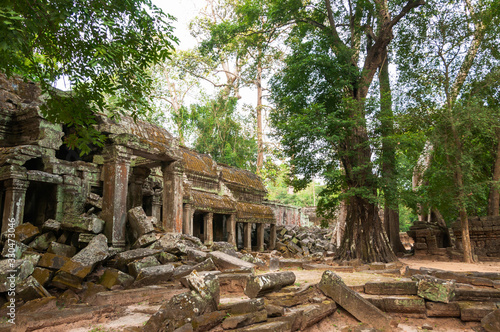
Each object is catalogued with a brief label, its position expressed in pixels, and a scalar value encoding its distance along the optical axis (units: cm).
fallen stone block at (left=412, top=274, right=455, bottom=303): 544
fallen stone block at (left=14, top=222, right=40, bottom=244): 626
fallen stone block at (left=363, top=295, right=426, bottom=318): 549
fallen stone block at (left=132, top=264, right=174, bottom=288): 590
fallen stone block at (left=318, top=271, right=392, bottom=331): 504
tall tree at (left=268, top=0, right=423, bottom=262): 1102
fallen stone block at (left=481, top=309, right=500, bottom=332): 464
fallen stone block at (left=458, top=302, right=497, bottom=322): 515
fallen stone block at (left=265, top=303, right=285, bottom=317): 478
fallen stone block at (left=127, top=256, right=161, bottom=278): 611
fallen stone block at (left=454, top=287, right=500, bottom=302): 555
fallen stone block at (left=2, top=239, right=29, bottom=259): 555
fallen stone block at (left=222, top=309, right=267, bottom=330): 427
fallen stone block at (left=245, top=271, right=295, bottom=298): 512
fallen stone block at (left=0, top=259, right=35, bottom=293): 483
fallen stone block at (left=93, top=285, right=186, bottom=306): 527
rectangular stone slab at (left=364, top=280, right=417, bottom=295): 571
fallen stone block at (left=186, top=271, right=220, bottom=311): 441
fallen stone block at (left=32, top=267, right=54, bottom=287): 537
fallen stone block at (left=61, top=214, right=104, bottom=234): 682
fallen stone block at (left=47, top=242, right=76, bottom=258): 618
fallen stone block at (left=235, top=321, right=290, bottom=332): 418
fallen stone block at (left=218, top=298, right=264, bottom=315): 454
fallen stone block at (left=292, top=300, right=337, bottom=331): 482
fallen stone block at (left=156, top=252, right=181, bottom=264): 692
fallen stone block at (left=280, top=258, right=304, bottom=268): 1022
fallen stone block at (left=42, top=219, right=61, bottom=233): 677
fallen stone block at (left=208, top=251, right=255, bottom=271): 688
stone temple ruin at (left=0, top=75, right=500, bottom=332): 460
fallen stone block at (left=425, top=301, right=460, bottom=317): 539
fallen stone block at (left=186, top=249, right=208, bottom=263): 719
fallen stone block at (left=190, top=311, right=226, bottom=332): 407
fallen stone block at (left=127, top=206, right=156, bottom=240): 750
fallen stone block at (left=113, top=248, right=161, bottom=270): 646
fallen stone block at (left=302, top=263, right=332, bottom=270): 980
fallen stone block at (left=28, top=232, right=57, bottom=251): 645
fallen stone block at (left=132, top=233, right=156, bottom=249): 730
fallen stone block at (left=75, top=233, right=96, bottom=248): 674
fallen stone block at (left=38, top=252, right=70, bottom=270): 559
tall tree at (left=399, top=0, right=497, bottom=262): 1248
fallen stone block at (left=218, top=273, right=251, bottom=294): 608
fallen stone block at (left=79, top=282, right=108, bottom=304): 540
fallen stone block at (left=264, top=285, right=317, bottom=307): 524
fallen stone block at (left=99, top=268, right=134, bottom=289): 579
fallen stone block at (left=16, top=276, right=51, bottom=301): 491
